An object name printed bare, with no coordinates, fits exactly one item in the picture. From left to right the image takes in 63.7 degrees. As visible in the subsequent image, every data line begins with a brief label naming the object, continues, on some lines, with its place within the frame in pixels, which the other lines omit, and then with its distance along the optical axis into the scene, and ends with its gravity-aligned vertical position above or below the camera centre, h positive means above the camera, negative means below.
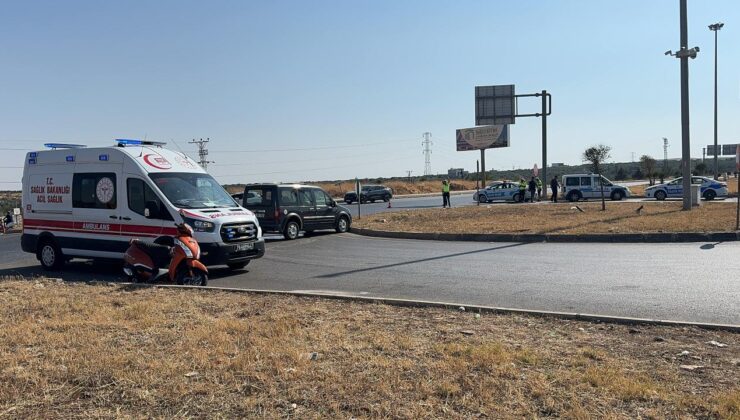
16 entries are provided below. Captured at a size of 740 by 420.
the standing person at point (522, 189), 37.41 +0.04
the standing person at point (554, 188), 35.09 +0.06
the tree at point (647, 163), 73.10 +3.03
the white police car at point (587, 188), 35.44 -0.02
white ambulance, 10.82 -0.13
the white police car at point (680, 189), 32.25 -0.18
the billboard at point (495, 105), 43.06 +6.24
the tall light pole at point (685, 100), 21.38 +3.15
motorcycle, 9.49 -1.04
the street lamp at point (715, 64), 44.25 +9.14
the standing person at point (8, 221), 29.62 -1.01
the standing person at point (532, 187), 37.18 +0.16
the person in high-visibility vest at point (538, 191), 39.52 -0.11
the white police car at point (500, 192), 39.91 -0.11
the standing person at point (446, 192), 33.91 -0.04
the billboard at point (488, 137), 60.19 +5.51
